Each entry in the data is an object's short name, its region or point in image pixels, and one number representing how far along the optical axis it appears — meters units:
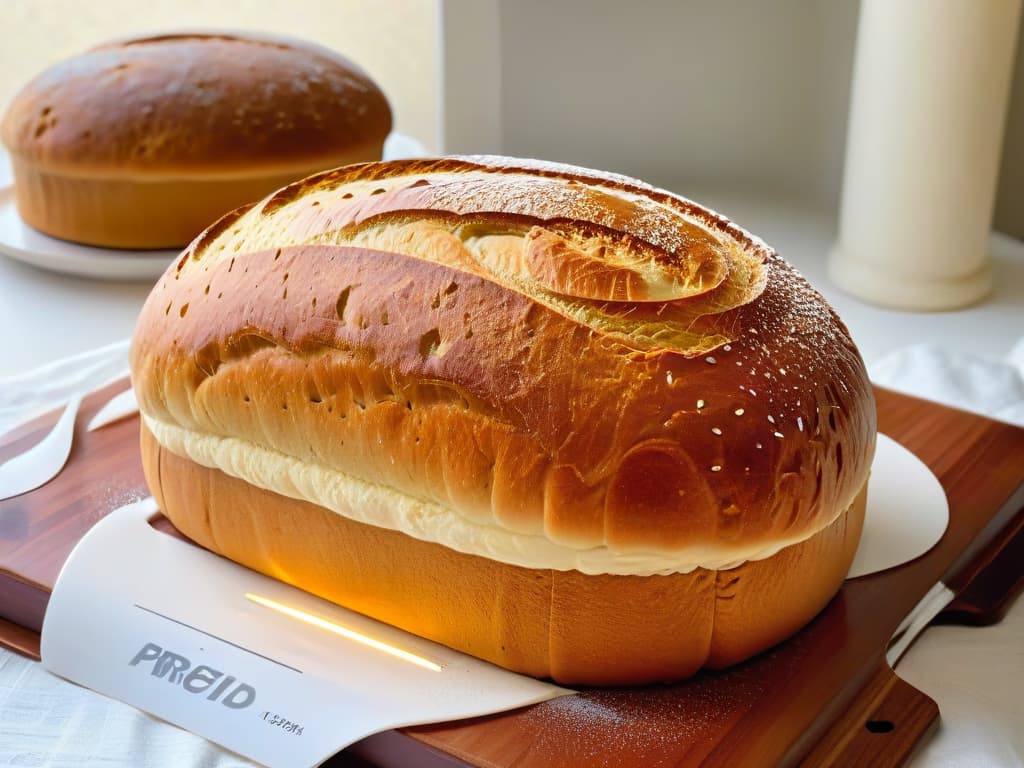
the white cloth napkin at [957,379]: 1.15
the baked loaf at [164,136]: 1.35
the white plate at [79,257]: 1.38
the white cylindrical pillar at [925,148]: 1.29
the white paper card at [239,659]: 0.69
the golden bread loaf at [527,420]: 0.67
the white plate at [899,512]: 0.83
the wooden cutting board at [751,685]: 0.66
